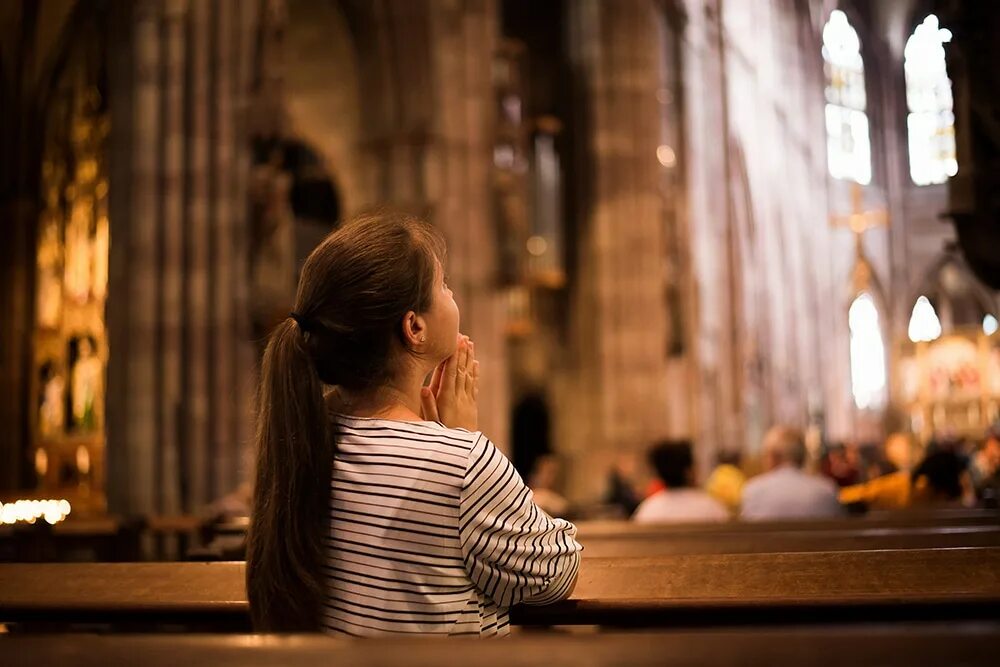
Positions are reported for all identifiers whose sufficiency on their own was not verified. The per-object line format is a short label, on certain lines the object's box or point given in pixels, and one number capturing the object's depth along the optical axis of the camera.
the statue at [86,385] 12.75
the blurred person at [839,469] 11.86
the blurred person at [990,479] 7.11
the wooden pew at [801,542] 3.34
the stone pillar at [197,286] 9.34
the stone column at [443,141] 13.14
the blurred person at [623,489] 13.27
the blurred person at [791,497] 6.73
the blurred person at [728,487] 9.49
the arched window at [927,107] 35.31
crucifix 27.20
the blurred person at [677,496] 6.75
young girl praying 1.95
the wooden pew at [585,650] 0.87
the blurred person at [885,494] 7.62
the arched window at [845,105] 34.78
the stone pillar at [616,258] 16.72
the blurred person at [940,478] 6.67
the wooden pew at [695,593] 2.08
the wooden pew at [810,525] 4.50
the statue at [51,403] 13.16
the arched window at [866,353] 33.31
